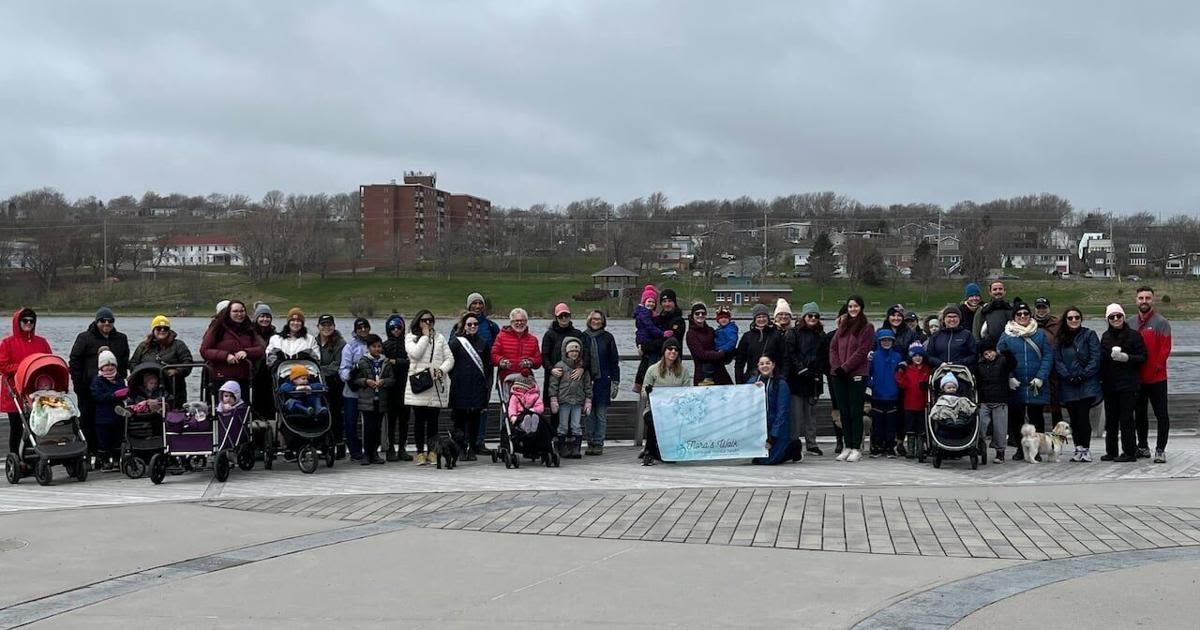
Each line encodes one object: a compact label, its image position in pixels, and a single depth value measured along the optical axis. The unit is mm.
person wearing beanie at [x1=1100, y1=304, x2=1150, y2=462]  12617
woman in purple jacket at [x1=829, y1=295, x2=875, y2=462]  13086
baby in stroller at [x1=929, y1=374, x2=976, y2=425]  12188
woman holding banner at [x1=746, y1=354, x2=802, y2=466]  12852
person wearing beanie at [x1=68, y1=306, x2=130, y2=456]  12258
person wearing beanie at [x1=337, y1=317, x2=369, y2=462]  12695
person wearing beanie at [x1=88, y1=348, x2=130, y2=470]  11984
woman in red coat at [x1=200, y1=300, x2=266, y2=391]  12375
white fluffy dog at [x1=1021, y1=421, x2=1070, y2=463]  12577
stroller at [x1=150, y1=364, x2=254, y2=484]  11430
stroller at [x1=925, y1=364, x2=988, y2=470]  12180
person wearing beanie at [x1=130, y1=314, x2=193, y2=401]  12375
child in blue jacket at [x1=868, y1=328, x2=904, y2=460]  13125
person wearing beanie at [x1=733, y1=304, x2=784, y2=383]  13422
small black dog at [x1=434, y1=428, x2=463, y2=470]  12297
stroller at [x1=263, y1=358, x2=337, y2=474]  12062
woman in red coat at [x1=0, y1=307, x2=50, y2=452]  11891
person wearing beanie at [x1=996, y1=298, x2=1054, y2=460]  12922
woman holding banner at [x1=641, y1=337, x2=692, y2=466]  13234
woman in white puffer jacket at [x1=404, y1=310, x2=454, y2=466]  12758
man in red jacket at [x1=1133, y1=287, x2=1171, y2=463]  12672
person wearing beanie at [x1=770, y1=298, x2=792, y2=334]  13617
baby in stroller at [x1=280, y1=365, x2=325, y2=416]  12148
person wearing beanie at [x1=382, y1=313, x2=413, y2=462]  13086
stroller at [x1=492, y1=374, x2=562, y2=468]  12422
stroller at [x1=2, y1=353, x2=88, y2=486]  11242
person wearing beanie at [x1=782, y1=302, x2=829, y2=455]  13414
